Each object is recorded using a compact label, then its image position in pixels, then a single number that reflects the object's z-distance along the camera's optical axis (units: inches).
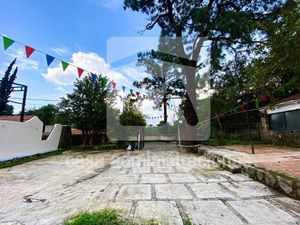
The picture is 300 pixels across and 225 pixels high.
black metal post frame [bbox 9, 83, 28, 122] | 344.8
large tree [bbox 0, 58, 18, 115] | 852.0
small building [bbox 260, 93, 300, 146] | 311.0
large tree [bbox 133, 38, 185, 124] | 504.7
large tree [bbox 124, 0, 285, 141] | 300.4
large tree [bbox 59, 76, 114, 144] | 490.0
